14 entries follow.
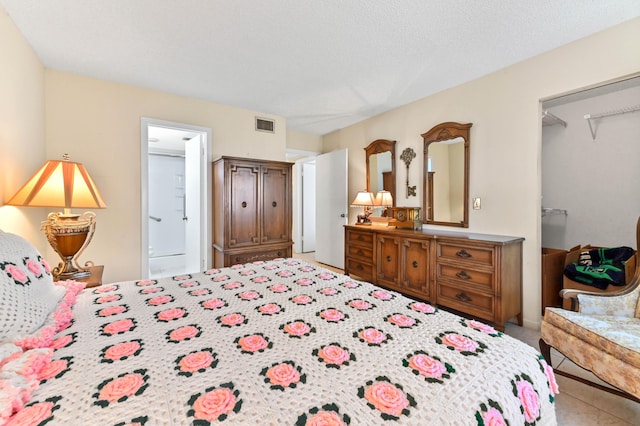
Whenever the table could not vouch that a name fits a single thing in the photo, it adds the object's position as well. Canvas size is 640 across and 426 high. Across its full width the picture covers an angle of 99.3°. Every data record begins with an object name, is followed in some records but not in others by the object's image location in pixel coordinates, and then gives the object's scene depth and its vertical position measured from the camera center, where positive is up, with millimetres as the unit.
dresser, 2408 -582
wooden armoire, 3277 +35
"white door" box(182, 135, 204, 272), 3681 +128
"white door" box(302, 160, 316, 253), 6260 +127
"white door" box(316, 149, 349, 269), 4652 +121
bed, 653 -464
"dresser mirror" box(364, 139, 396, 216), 3859 +672
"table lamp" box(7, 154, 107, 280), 1775 +83
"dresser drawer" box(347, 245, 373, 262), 3561 -542
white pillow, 883 -287
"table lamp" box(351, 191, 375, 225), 3809 +155
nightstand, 1937 -475
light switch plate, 2939 +91
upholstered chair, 1357 -692
